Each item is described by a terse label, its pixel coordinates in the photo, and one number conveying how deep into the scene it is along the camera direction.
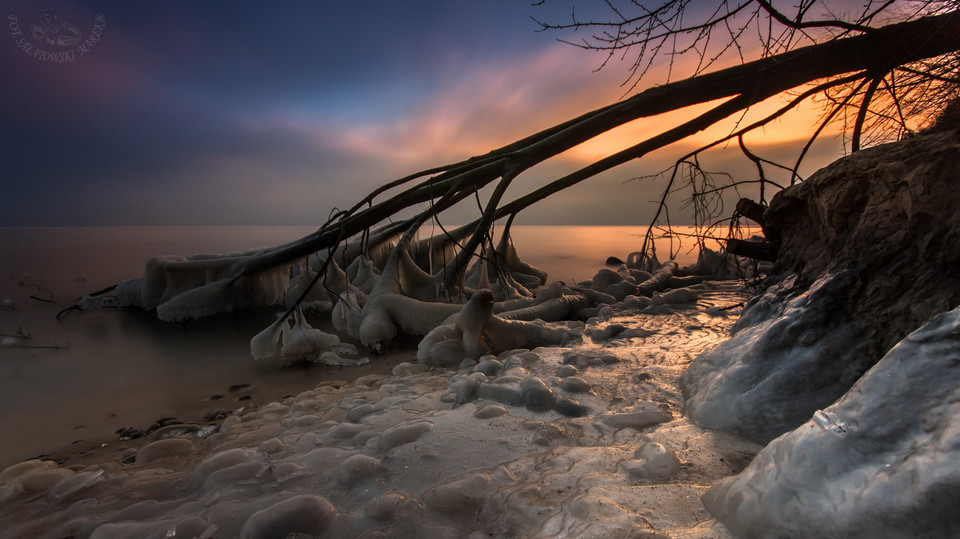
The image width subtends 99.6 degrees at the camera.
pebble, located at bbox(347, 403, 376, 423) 1.77
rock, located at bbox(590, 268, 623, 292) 4.97
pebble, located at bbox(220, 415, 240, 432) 1.92
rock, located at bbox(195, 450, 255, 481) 1.36
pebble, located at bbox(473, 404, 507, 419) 1.65
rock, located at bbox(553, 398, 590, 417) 1.63
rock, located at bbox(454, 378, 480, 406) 1.88
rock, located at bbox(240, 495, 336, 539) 0.98
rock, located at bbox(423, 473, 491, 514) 1.07
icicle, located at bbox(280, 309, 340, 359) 2.99
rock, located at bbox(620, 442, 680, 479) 1.12
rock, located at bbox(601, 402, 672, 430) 1.50
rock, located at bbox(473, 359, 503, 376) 2.24
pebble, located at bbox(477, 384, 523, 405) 1.79
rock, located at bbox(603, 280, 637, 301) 4.63
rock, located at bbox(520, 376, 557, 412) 1.70
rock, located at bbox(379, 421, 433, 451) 1.41
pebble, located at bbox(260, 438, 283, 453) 1.51
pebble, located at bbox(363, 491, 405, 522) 1.05
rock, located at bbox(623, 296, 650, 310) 3.93
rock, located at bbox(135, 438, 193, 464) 1.58
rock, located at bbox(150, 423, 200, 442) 1.90
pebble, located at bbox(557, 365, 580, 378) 2.10
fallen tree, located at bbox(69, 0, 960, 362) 3.34
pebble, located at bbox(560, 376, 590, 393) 1.86
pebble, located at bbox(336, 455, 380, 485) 1.23
